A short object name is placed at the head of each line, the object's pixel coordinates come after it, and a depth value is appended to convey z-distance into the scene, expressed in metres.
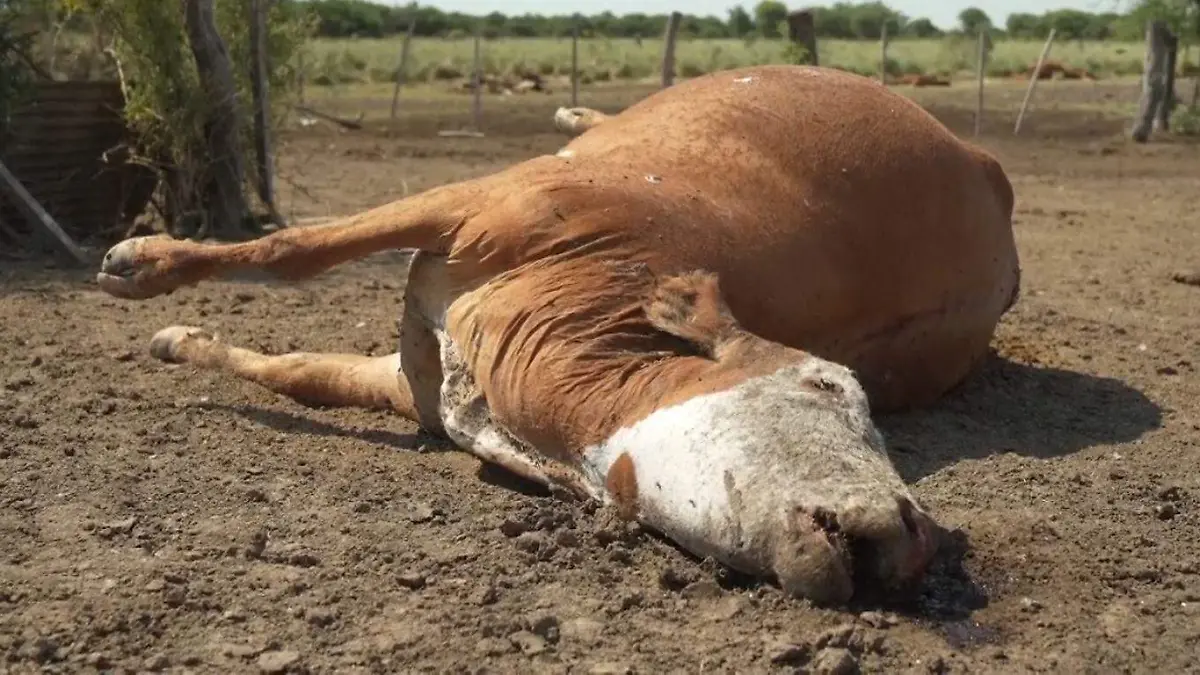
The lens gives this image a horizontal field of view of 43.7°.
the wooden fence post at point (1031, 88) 20.06
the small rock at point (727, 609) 3.05
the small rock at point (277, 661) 2.80
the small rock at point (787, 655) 2.86
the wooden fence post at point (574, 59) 20.06
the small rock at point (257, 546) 3.37
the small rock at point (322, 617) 3.01
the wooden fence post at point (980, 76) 19.55
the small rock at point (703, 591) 3.14
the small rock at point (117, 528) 3.48
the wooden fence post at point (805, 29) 12.70
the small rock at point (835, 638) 2.89
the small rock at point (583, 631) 2.99
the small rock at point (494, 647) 2.91
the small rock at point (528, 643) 2.92
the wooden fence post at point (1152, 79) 18.97
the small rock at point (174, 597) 3.06
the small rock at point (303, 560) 3.33
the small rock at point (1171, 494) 3.96
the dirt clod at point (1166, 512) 3.81
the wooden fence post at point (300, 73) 9.32
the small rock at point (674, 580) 3.20
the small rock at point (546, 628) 2.99
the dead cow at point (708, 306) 3.04
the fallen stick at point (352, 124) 14.81
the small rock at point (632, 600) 3.14
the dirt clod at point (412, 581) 3.22
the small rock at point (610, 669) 2.83
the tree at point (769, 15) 54.00
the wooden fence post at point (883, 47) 21.78
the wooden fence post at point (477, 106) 19.86
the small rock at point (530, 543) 3.41
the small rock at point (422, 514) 3.63
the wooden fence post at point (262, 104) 8.77
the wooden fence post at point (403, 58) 21.11
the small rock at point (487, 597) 3.13
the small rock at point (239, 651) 2.86
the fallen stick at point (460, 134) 18.64
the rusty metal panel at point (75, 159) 8.05
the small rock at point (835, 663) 2.80
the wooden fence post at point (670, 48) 16.61
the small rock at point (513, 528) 3.51
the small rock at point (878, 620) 2.97
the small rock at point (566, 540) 3.40
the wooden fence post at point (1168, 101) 20.03
